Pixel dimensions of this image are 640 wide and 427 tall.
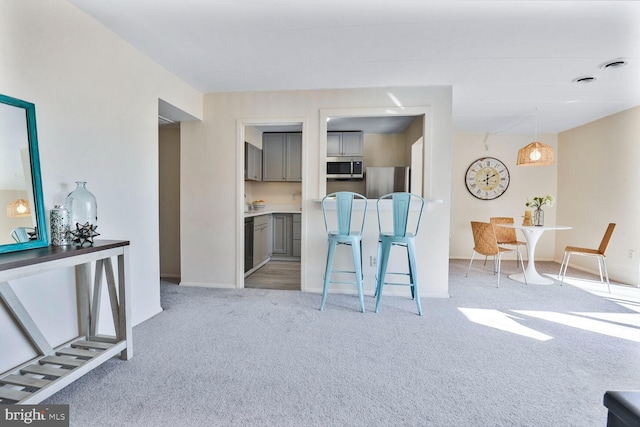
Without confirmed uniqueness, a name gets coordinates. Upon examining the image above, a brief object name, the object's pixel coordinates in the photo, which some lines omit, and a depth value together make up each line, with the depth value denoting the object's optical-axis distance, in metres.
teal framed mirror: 1.56
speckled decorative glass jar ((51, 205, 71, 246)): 1.77
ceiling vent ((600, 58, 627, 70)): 2.68
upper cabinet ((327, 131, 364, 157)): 5.32
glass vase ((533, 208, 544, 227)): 4.25
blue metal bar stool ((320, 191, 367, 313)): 2.96
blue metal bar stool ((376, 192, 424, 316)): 2.87
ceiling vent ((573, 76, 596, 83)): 3.07
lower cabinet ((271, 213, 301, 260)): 5.43
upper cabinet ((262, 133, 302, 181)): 5.57
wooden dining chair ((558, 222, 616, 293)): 3.72
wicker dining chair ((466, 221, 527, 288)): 4.03
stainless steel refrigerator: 4.98
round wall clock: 5.68
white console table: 1.42
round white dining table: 4.08
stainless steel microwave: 5.28
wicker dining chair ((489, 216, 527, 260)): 4.85
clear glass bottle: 1.91
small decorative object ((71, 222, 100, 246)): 1.83
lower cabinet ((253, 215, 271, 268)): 4.57
